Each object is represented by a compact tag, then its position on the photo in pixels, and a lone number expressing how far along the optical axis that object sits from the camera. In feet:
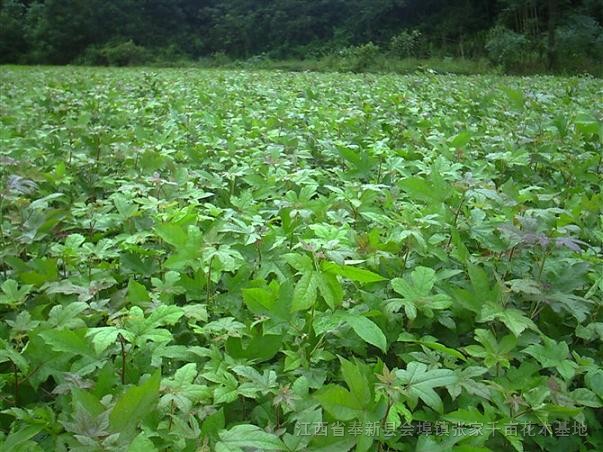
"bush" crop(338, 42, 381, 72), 49.29
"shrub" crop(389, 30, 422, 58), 56.13
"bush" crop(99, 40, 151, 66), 70.90
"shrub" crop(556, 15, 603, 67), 43.09
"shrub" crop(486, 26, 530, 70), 43.83
